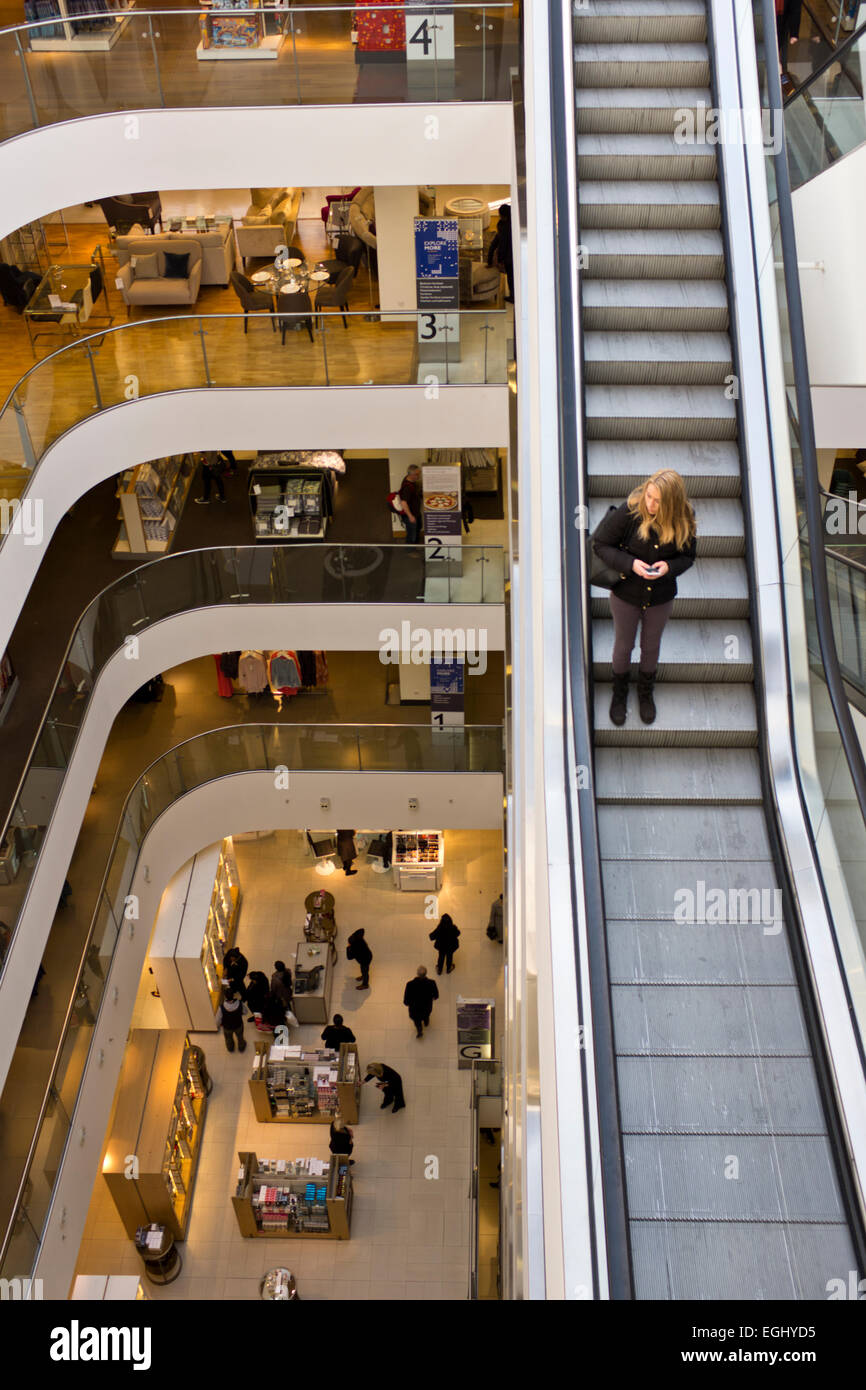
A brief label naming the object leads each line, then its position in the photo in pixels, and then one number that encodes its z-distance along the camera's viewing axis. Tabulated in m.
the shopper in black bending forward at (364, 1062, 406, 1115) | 13.80
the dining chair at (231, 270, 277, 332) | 13.59
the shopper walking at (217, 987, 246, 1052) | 14.77
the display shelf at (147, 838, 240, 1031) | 14.55
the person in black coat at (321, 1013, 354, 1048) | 14.24
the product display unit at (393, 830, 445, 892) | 16.73
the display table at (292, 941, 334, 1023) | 15.28
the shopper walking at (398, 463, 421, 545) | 13.73
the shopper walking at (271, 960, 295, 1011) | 14.93
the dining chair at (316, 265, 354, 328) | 13.34
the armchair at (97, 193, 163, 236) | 15.30
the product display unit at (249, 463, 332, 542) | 14.22
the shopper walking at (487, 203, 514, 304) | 12.00
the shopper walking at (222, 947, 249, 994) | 15.14
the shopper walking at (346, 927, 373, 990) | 15.40
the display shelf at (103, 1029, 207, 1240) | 12.66
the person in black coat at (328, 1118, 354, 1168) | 13.18
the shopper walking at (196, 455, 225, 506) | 15.16
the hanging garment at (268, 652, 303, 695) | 14.76
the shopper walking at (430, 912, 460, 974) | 15.19
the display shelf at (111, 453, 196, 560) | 14.42
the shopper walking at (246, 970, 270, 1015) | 15.03
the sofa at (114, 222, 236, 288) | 14.38
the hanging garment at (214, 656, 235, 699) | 15.05
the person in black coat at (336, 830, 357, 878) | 16.94
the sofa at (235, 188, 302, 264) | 15.14
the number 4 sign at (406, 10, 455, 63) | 11.05
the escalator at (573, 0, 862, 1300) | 5.00
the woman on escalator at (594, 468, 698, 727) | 5.76
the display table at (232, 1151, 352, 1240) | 12.91
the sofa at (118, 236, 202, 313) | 13.84
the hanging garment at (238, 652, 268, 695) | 14.83
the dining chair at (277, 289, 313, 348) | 13.27
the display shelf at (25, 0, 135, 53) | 11.00
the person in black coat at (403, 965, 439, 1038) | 14.48
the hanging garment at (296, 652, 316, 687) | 15.31
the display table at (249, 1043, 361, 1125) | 13.98
